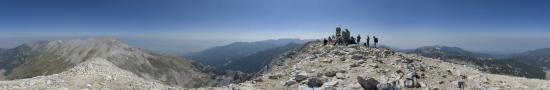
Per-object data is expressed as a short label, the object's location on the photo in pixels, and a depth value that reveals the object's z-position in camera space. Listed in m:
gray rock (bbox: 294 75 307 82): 45.22
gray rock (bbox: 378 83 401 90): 40.25
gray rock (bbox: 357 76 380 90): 41.09
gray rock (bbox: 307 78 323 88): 42.81
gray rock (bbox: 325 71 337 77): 46.66
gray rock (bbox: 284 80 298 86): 44.58
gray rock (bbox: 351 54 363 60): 55.56
